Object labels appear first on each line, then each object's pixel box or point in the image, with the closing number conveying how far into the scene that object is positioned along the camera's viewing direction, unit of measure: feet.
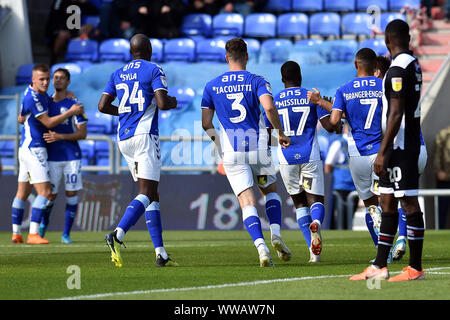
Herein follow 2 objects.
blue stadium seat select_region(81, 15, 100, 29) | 82.43
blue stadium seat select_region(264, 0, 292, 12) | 82.17
